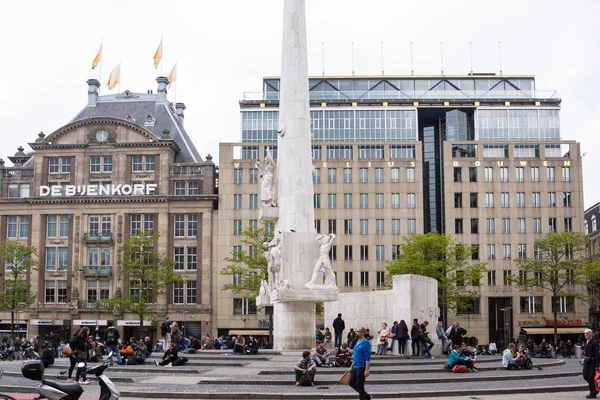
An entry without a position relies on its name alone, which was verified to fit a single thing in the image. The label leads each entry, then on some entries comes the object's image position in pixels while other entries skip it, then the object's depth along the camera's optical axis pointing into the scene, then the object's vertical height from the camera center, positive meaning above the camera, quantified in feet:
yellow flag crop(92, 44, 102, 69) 270.63 +76.89
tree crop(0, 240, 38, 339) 224.53 +4.12
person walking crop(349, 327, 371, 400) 52.70 -5.04
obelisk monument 101.40 +8.28
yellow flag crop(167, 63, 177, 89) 280.92 +73.67
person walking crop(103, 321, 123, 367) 83.92 -5.21
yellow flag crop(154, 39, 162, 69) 273.95 +78.81
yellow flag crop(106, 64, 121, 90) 268.00 +69.91
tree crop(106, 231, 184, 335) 220.02 +4.34
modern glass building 252.42 +26.03
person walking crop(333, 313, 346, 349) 103.81 -5.16
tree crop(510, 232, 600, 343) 219.82 +5.64
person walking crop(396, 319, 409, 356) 97.70 -5.39
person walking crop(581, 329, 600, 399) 61.52 -5.71
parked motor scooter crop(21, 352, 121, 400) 44.60 -5.42
